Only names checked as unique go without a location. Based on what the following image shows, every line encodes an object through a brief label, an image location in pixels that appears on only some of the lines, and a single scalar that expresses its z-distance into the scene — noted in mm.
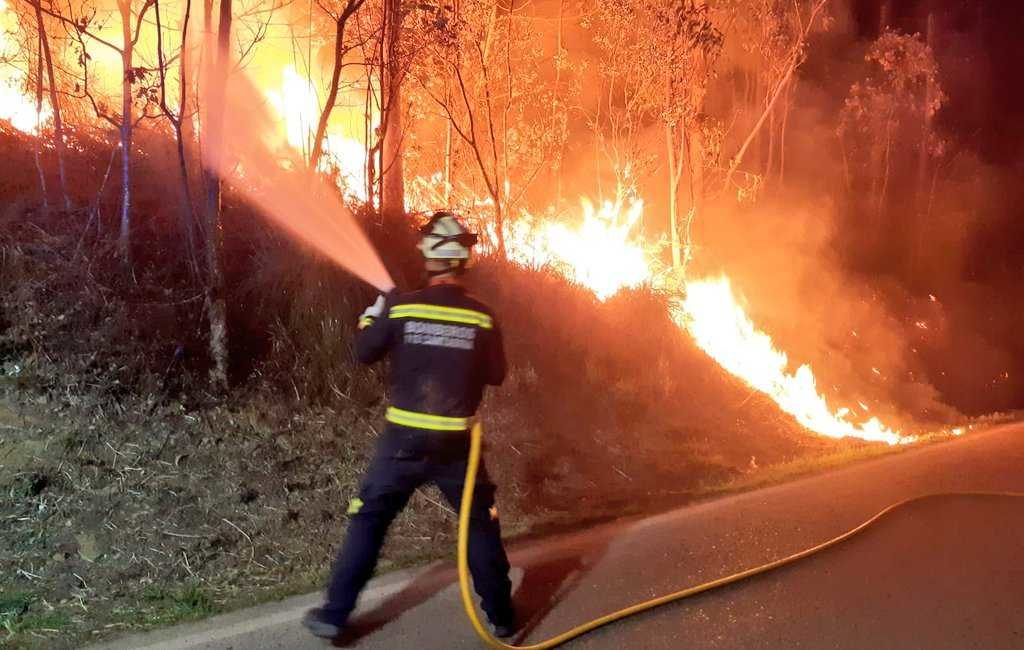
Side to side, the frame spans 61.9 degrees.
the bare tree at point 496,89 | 11055
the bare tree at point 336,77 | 7891
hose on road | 3854
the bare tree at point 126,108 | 7382
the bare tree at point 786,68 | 14453
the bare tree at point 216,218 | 7047
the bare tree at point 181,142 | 7109
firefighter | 3818
